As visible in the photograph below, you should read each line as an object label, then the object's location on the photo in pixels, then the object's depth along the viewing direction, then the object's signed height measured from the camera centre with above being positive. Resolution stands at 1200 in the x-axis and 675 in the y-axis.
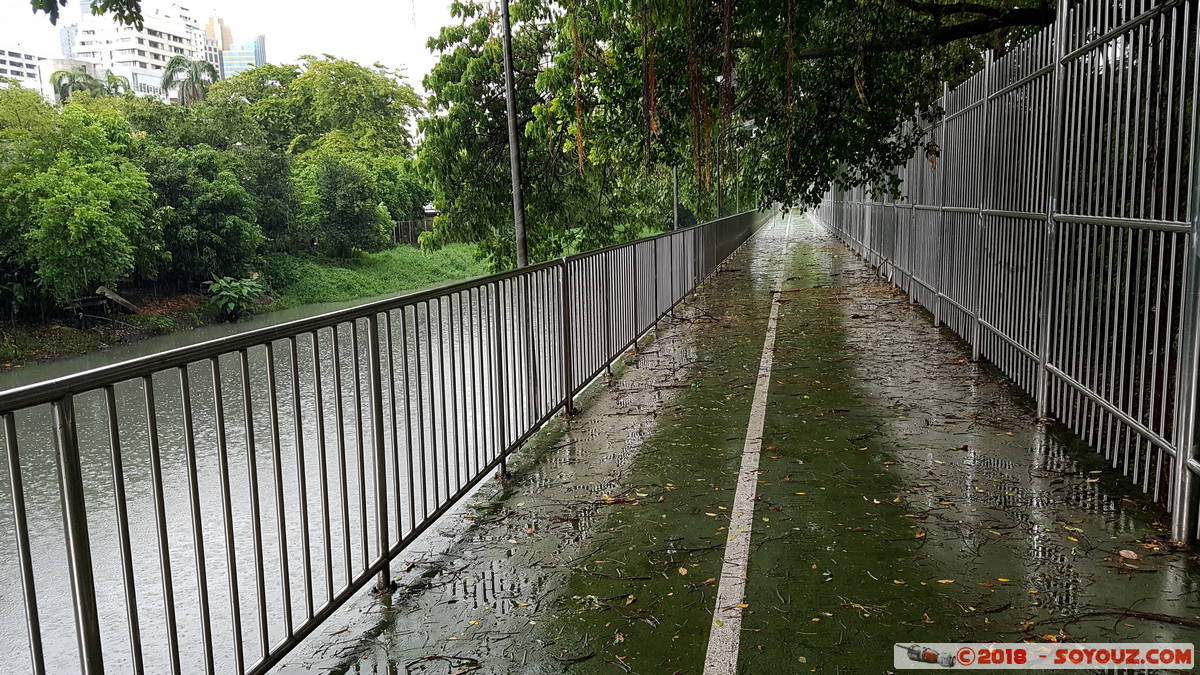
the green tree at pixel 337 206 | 41.78 +0.75
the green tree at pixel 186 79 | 82.38 +13.78
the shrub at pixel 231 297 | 31.86 -2.55
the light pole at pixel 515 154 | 11.93 +0.84
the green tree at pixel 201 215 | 32.41 +0.45
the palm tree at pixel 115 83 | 67.06 +11.33
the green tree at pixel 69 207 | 25.88 +0.73
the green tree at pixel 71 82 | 78.06 +13.10
